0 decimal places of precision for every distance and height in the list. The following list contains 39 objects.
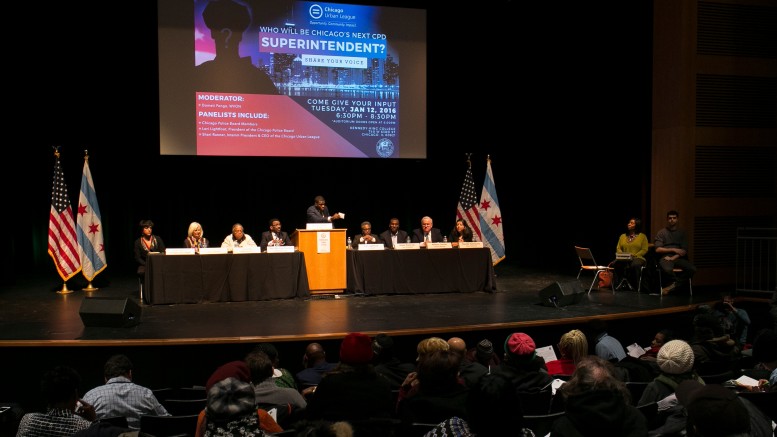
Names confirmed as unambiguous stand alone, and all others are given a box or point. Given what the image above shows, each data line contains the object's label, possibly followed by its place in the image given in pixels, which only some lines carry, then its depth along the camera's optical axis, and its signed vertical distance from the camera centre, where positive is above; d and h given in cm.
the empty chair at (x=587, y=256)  952 -85
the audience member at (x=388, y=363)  423 -107
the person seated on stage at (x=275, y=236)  919 -53
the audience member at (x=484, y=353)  490 -111
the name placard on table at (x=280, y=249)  879 -66
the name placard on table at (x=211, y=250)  855 -66
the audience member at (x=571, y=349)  441 -98
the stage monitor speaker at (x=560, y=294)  783 -111
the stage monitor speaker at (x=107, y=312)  653 -108
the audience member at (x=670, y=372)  358 -91
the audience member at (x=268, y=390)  355 -102
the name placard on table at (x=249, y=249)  872 -66
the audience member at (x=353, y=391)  311 -88
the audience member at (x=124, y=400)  368 -109
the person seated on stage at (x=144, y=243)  900 -60
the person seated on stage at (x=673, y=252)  912 -75
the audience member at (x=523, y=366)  370 -94
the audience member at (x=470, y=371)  385 -99
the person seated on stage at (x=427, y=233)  986 -52
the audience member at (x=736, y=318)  675 -121
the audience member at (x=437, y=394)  301 -88
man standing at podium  980 -23
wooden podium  895 -78
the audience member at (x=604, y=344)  514 -111
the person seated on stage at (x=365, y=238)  953 -56
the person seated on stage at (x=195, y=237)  872 -50
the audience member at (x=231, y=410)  248 -76
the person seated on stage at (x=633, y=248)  948 -71
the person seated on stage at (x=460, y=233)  998 -52
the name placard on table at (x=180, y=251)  845 -66
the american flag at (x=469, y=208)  1088 -17
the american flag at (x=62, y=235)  956 -53
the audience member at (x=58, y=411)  303 -97
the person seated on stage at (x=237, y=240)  891 -56
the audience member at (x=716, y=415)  230 -73
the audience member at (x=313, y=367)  430 -111
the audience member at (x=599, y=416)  247 -79
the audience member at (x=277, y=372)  411 -108
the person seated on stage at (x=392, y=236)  985 -56
